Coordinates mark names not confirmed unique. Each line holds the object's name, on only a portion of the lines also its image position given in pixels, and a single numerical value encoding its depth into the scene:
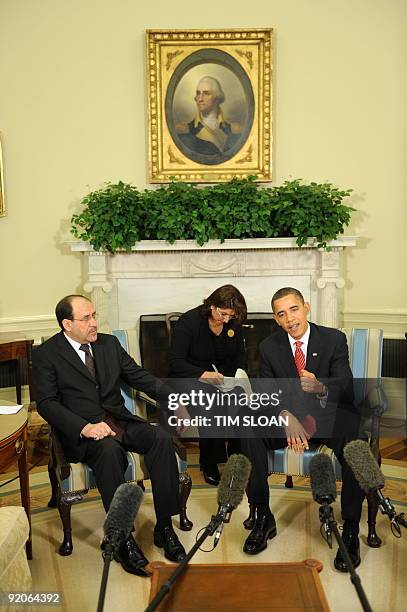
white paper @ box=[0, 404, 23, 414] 3.43
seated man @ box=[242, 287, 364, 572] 3.49
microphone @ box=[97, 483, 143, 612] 1.78
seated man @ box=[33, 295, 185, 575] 3.41
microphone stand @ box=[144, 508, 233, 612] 1.67
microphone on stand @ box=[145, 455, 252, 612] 1.76
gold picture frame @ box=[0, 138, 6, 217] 5.98
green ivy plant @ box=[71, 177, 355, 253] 5.52
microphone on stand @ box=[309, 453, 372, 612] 1.94
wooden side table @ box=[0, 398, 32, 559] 3.08
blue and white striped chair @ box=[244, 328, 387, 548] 3.56
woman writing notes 4.32
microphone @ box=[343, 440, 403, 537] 1.97
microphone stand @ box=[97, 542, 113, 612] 1.60
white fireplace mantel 5.84
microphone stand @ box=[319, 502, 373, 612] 1.62
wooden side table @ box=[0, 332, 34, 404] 5.54
